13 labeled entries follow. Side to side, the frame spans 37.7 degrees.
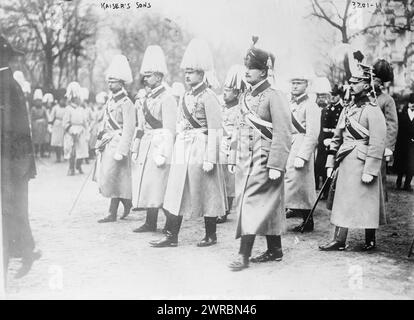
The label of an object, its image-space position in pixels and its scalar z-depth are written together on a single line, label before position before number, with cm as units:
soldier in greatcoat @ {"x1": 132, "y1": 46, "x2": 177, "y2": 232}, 613
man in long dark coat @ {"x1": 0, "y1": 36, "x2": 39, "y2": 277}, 526
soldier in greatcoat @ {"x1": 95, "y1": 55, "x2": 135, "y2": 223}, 670
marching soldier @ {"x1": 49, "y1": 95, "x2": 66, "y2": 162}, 801
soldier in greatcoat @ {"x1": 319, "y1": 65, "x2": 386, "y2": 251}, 546
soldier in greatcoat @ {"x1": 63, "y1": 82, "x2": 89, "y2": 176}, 916
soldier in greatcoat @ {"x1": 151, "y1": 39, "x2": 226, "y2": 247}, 572
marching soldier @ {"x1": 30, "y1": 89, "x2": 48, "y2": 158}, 656
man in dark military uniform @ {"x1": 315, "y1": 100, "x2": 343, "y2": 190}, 795
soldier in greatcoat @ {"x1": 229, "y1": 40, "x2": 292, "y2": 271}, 511
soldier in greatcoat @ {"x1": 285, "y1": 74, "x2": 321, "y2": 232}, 646
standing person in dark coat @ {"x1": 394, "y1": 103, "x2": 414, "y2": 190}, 699
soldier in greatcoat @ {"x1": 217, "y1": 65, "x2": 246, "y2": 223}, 605
